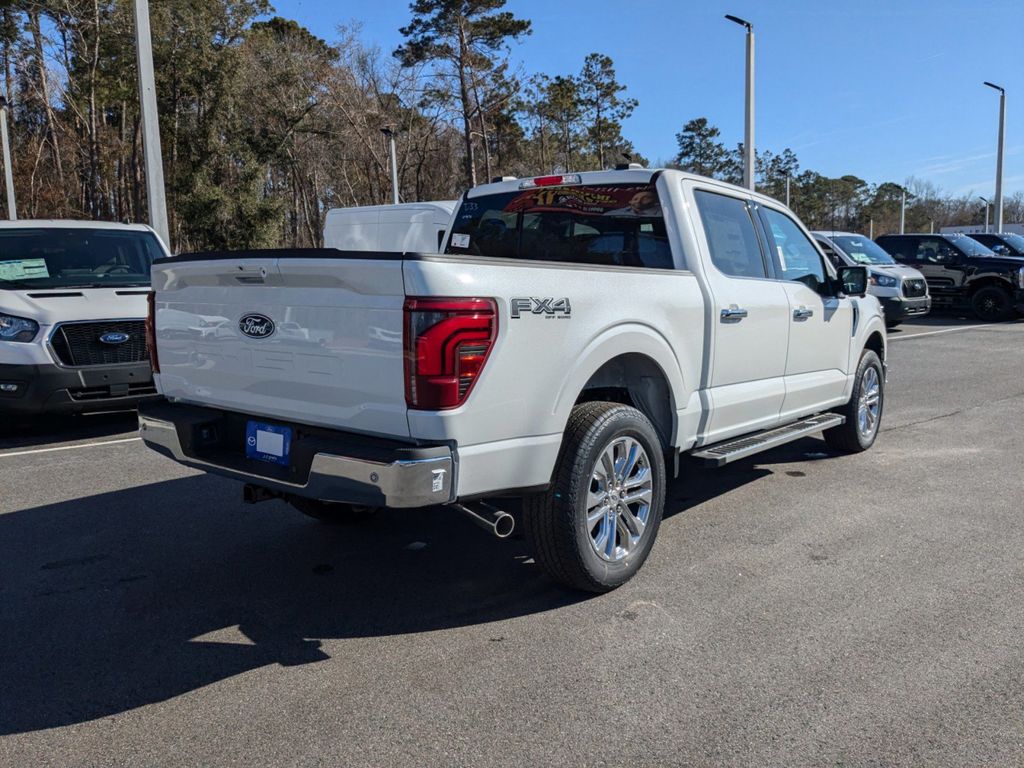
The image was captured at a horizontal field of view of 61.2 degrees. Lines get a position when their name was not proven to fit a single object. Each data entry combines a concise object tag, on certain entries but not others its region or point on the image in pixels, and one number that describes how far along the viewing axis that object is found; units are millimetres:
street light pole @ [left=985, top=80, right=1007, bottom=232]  34562
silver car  16484
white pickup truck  3273
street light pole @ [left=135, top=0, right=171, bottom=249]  14125
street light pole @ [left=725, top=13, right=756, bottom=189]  21875
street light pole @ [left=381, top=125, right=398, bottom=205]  30609
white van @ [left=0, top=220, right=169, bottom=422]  7324
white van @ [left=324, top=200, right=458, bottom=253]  14664
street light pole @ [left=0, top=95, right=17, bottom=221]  29281
